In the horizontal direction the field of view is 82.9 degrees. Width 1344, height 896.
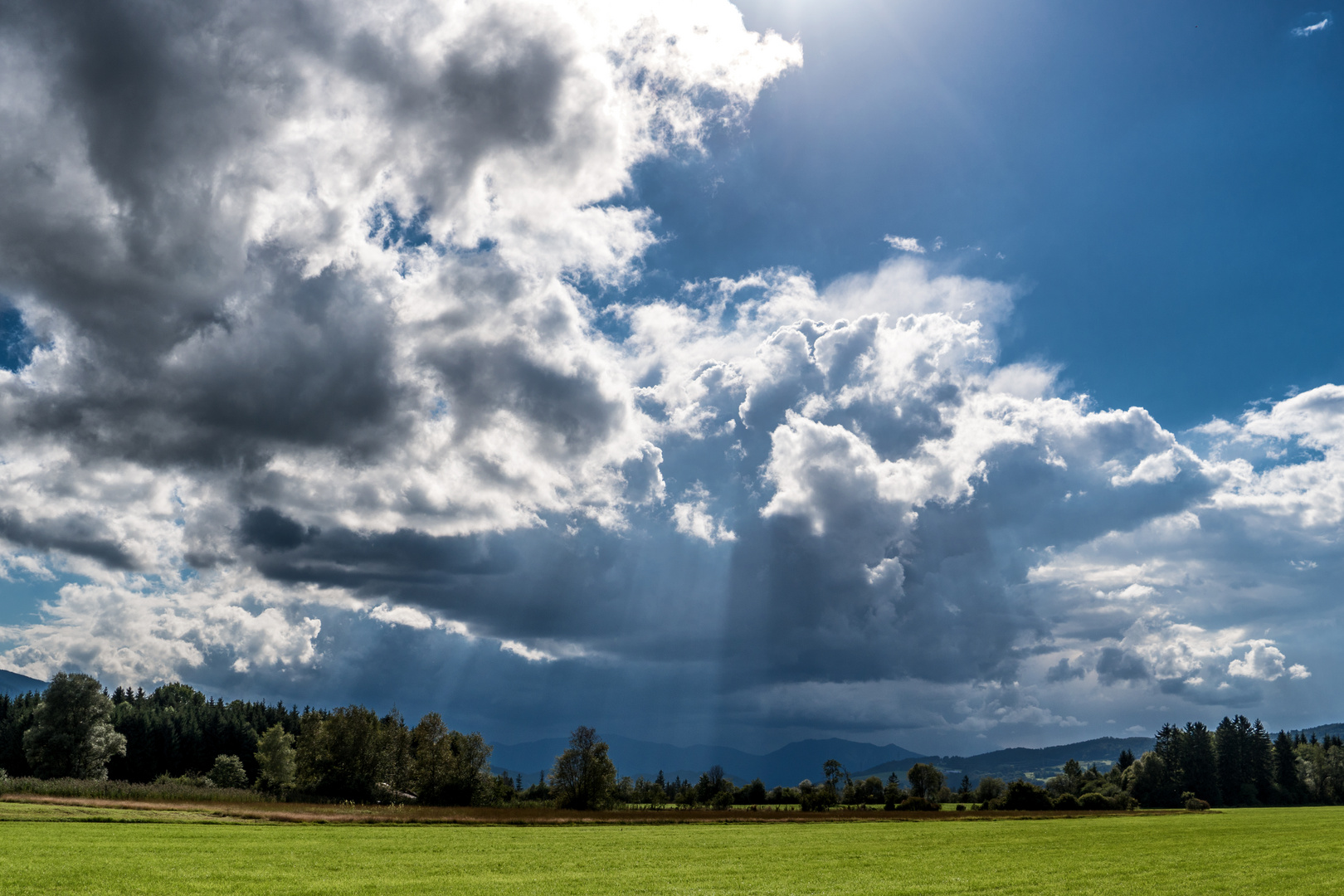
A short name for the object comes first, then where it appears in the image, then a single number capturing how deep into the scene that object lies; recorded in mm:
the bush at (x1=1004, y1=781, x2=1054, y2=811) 144125
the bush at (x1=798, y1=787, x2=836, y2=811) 146500
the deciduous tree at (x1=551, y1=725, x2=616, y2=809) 129125
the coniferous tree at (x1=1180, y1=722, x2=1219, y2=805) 192250
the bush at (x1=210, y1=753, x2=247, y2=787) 143250
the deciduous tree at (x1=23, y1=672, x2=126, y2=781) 126438
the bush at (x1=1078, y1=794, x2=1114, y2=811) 149925
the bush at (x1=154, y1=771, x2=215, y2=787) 125875
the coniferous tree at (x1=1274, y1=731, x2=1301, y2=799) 194500
